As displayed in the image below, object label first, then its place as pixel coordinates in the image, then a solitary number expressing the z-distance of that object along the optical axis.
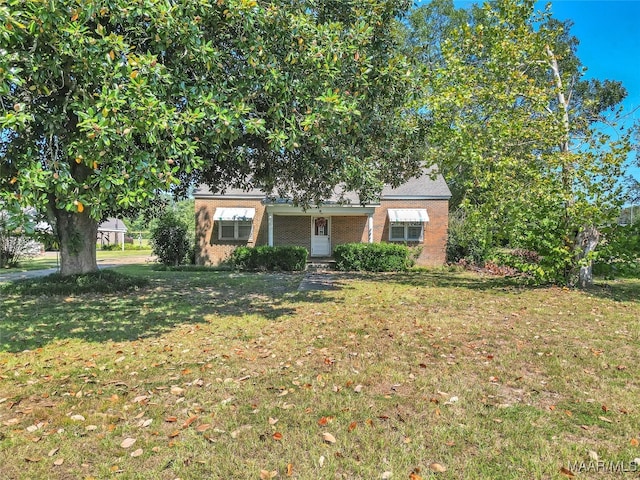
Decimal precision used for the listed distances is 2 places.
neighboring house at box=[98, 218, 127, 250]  46.85
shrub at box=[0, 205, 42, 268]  17.23
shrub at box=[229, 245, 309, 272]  17.31
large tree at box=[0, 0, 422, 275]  4.39
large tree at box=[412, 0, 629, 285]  10.12
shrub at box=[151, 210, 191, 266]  19.23
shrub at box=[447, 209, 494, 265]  19.08
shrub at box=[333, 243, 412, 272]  17.70
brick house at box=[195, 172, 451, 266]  20.16
